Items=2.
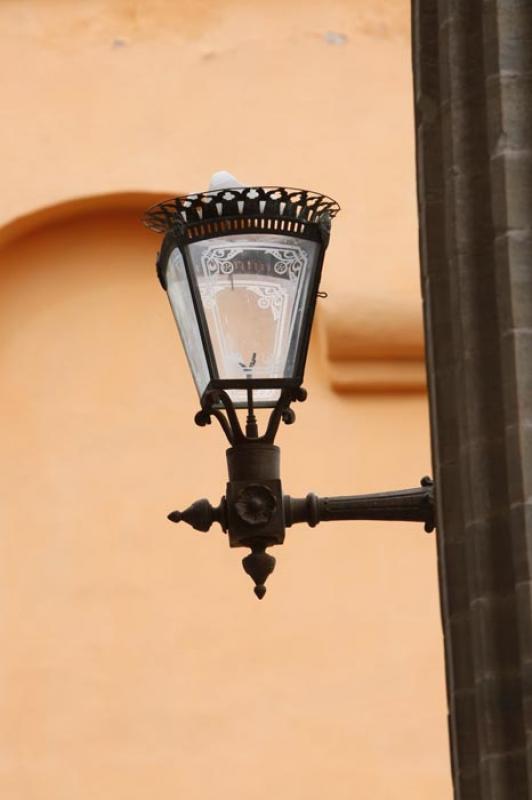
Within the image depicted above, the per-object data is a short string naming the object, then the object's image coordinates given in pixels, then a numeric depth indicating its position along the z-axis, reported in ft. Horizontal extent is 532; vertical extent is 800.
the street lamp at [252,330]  34.68
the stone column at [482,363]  30.27
